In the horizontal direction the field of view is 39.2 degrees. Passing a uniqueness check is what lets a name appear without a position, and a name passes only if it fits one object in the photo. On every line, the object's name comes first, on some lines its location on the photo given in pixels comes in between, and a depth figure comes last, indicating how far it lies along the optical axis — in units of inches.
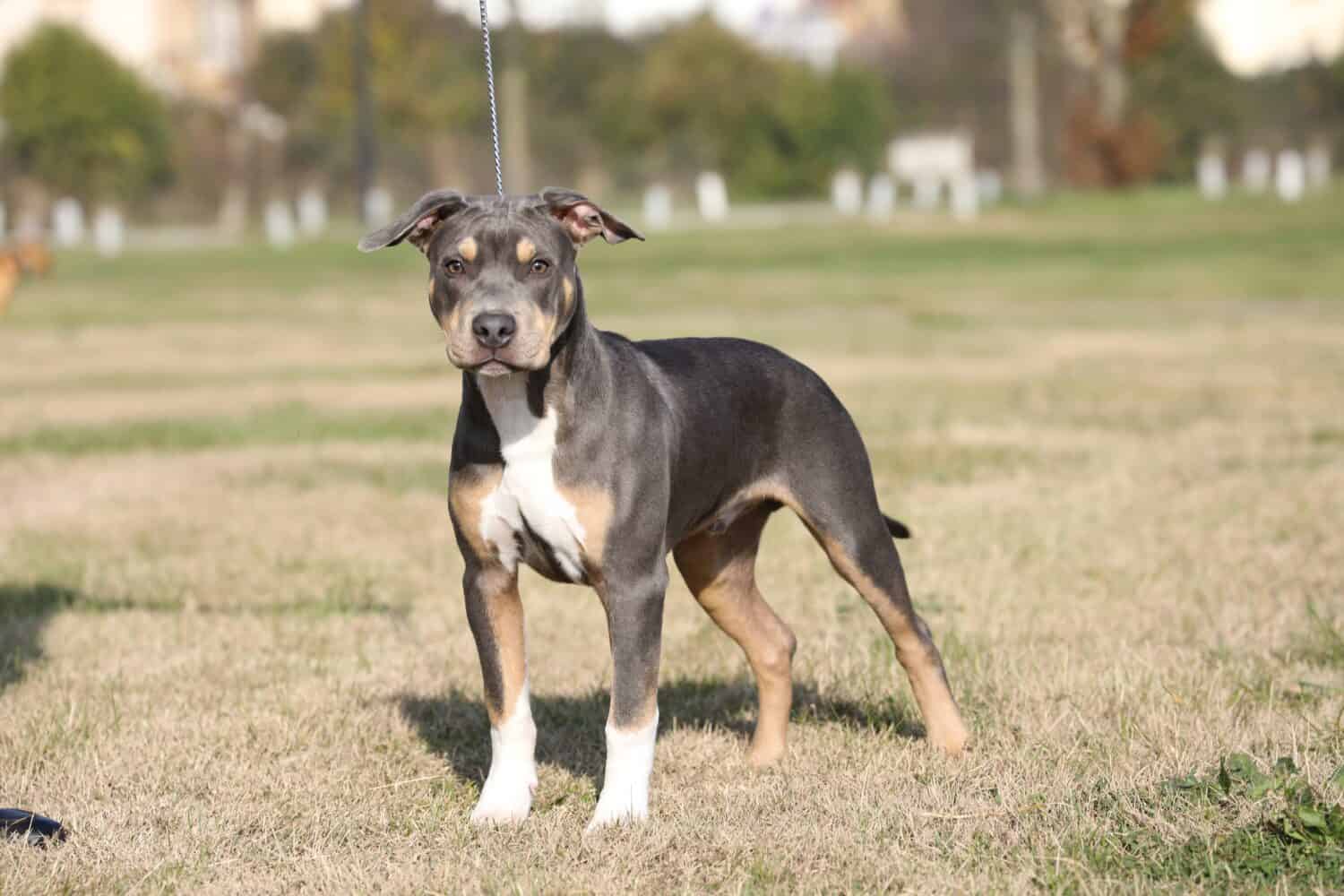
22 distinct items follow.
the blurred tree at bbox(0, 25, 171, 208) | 2198.6
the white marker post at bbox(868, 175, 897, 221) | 1983.3
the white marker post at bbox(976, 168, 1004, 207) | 2177.0
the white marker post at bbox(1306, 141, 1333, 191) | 2331.4
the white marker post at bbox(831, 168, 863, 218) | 2101.4
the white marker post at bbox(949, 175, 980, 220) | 1870.1
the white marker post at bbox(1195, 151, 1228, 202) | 1998.2
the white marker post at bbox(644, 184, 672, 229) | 1917.2
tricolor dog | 186.2
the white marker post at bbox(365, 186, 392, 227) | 1843.0
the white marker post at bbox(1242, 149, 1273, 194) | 2419.2
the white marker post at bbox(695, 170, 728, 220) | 2101.4
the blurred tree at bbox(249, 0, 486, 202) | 2343.8
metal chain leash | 206.1
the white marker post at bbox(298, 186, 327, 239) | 1999.3
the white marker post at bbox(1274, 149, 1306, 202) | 1969.7
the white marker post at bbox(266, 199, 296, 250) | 1791.3
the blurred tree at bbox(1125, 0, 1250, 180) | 2709.2
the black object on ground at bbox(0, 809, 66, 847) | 187.2
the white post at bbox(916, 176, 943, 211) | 2117.4
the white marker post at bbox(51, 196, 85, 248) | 1923.0
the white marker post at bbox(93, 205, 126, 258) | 1706.4
